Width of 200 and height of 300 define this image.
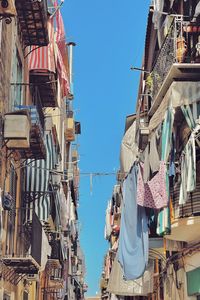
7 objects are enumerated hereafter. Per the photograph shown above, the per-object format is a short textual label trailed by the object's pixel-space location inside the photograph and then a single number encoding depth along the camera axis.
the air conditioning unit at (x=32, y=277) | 16.24
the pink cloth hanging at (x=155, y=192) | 11.10
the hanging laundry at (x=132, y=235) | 12.05
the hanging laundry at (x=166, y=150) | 11.03
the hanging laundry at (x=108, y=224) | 40.91
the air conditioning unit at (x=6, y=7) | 9.85
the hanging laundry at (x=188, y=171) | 9.99
